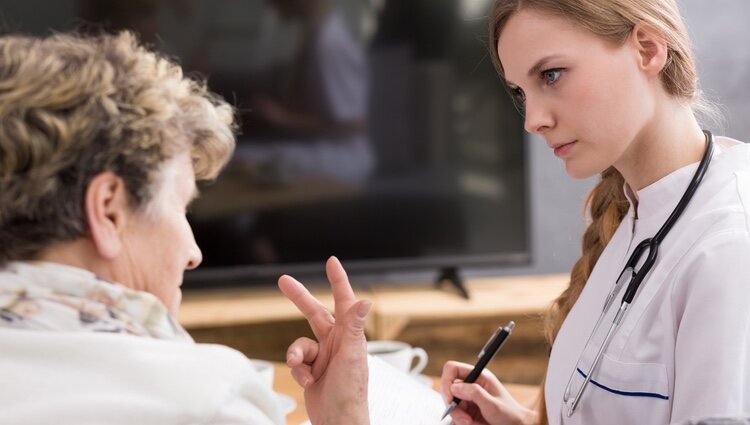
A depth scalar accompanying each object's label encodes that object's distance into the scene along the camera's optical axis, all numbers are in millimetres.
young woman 1098
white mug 1637
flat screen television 2924
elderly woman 837
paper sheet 1340
